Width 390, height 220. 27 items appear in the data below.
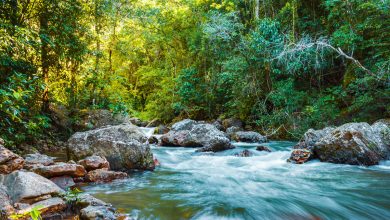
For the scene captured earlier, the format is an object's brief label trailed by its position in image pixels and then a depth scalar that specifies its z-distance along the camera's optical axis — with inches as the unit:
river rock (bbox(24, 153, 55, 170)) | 195.0
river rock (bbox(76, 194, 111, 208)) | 133.7
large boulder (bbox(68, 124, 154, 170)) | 241.3
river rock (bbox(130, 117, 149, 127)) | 749.3
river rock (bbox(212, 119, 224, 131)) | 540.1
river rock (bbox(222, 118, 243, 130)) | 532.9
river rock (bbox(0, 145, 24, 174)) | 162.9
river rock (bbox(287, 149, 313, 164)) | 291.0
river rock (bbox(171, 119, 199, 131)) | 469.0
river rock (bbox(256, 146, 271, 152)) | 342.9
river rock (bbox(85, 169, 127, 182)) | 200.5
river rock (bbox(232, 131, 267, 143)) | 433.4
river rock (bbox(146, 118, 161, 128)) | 700.7
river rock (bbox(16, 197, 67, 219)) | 124.3
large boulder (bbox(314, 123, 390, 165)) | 266.1
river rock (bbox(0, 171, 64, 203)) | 131.8
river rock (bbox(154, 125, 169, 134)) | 564.4
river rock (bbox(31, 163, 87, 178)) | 183.0
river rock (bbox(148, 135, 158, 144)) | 443.1
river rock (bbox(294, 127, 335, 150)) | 320.5
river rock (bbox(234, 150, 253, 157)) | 327.2
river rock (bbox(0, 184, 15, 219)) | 114.0
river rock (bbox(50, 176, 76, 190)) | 182.6
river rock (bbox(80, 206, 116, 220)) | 119.8
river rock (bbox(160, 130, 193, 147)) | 400.5
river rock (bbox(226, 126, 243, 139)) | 473.0
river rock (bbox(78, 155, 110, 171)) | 214.8
